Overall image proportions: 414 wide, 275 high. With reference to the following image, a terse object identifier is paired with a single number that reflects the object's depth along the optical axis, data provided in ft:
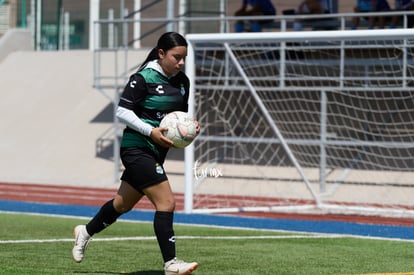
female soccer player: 53.56
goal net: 121.29
